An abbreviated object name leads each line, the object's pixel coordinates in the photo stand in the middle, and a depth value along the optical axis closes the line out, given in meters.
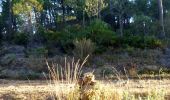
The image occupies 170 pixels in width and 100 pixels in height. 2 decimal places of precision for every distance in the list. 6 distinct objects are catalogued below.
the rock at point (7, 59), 11.92
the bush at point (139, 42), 12.62
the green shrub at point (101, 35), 12.80
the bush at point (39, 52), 12.20
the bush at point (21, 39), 15.42
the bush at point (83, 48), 10.96
